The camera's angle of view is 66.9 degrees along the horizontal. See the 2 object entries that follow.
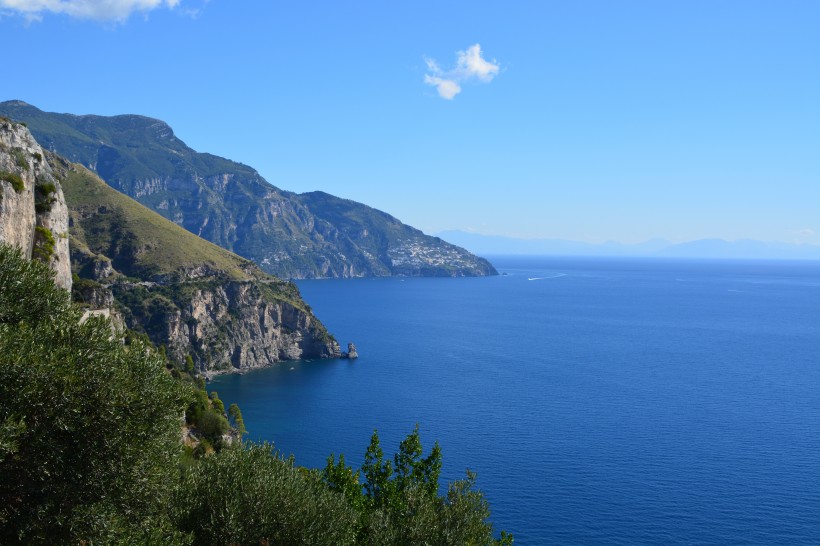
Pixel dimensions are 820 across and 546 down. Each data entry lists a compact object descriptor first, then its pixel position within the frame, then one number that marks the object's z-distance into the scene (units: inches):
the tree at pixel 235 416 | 3949.3
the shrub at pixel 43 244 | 2447.1
